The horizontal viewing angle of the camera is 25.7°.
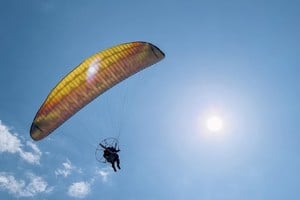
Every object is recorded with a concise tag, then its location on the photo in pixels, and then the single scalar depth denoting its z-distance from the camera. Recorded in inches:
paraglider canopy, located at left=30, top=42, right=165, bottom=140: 1637.6
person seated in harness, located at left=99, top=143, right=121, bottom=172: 1731.1
